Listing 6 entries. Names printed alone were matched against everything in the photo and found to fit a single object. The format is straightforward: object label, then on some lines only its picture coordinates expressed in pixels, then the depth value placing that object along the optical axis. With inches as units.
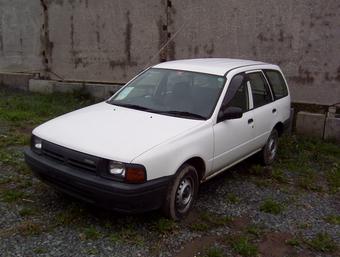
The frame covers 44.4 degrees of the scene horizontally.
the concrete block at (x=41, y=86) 415.6
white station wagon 146.1
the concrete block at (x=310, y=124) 292.0
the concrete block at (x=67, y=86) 395.2
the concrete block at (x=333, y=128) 286.8
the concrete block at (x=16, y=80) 436.1
